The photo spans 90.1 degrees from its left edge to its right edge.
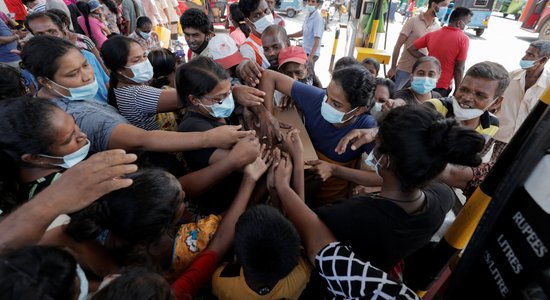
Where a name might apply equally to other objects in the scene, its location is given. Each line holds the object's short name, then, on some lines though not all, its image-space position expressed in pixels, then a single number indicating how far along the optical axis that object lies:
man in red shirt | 3.61
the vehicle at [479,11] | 9.05
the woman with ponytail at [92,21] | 4.46
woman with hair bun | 1.08
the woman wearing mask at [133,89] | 1.91
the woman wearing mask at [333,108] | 1.69
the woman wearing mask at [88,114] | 1.50
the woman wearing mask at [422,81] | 2.62
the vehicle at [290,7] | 15.66
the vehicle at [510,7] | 13.71
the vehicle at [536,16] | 9.45
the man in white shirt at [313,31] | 5.15
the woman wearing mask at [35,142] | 1.14
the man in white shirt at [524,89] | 2.84
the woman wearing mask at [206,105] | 1.62
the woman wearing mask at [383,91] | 2.81
